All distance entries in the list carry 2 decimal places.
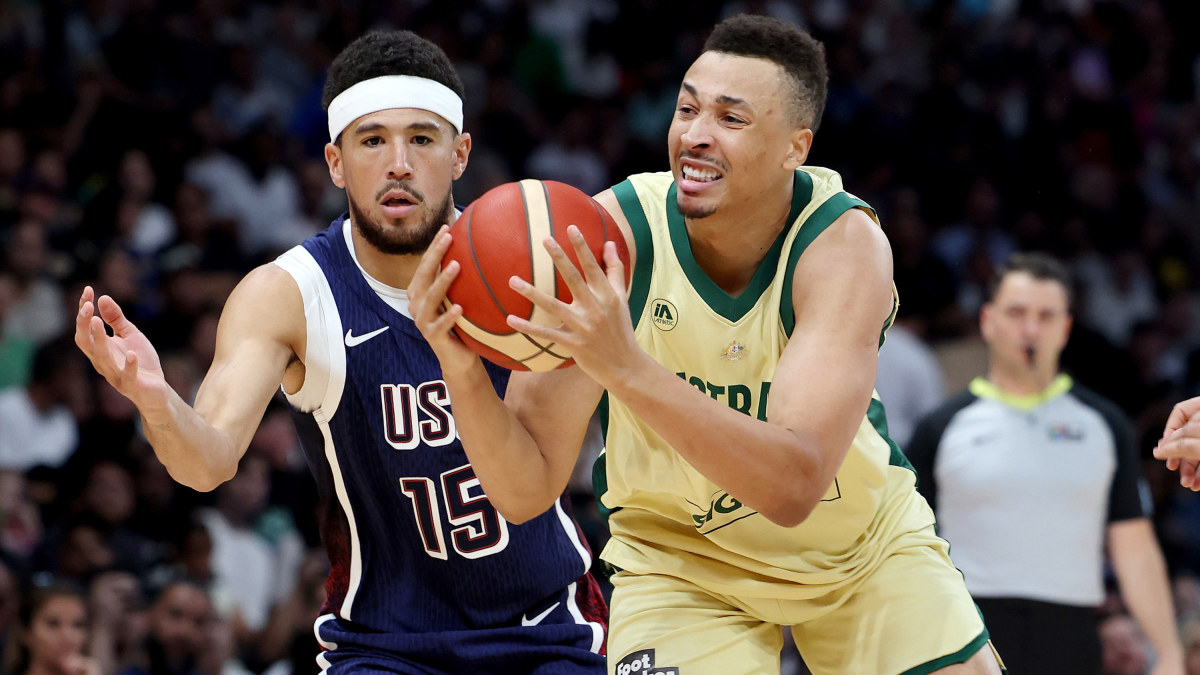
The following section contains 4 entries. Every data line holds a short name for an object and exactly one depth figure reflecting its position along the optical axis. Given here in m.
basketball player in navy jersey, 7.77
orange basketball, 6.18
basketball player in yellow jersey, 6.81
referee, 11.60
